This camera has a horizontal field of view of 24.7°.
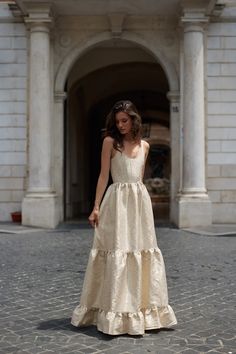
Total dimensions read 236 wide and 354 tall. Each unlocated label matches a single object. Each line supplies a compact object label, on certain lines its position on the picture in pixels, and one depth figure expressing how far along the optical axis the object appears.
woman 4.04
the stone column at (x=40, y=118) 12.88
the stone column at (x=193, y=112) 12.89
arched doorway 17.15
